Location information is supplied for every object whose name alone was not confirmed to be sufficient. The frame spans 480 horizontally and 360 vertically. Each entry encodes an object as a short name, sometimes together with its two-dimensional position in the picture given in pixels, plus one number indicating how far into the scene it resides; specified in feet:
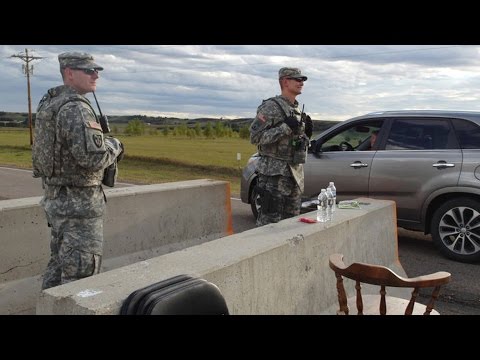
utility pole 137.49
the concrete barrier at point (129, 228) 15.26
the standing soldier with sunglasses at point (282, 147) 17.56
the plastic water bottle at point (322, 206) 14.60
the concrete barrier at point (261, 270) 8.21
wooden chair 8.39
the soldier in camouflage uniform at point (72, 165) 12.02
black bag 7.02
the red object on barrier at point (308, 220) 14.08
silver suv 19.86
